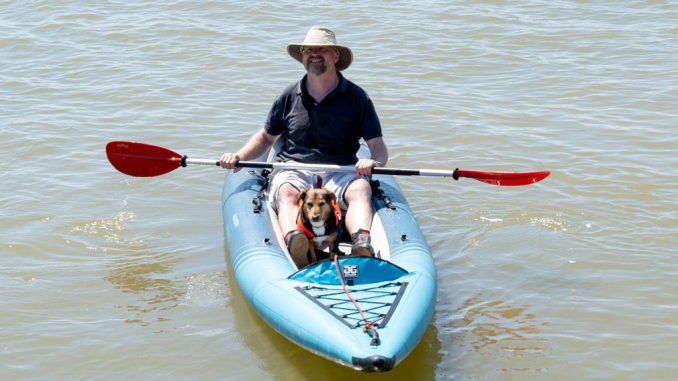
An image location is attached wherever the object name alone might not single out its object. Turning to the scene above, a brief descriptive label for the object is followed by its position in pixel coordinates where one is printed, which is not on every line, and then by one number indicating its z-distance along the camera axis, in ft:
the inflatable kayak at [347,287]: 26.07
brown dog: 32.13
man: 35.09
